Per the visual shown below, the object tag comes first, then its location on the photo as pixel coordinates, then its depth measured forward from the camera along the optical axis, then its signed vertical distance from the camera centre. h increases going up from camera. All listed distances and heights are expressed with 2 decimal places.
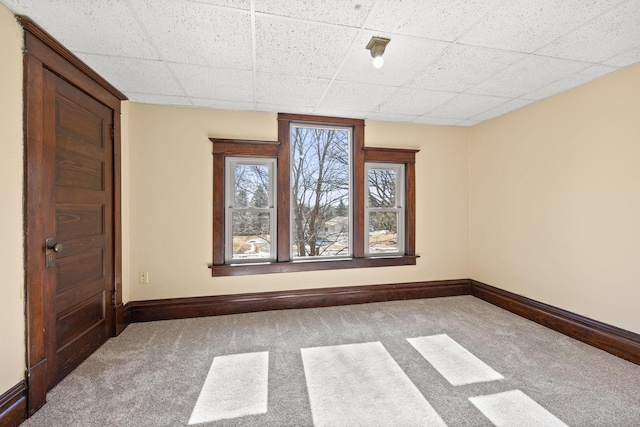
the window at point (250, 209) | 3.45 +0.06
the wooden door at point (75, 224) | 1.93 -0.08
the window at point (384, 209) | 3.87 +0.06
